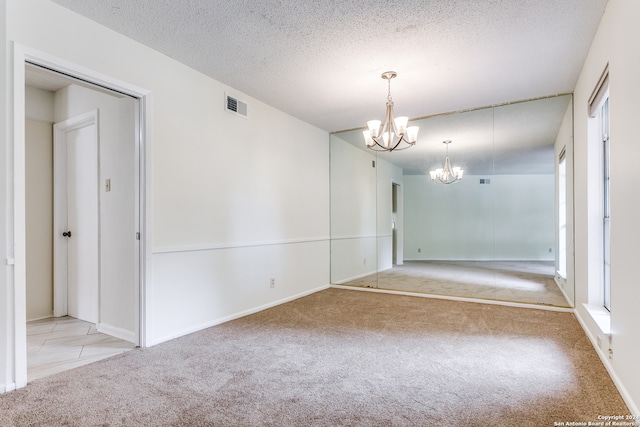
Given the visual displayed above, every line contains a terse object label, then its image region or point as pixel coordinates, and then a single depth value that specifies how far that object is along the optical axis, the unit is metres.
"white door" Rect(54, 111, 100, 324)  3.66
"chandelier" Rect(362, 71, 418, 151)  3.44
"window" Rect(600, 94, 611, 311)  2.95
